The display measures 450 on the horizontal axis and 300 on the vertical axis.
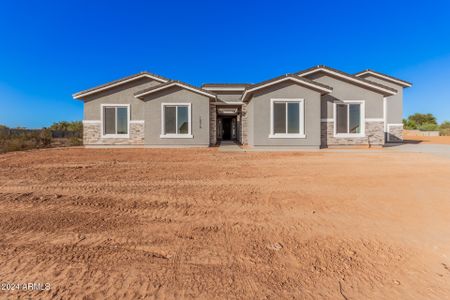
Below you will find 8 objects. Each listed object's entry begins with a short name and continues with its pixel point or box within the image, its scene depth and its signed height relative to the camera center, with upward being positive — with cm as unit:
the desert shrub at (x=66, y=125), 2916 +269
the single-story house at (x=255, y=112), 1377 +222
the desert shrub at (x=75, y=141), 2111 +53
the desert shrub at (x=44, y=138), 1939 +73
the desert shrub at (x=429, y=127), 3897 +337
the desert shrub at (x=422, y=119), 5034 +624
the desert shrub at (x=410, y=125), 4475 +431
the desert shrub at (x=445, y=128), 3342 +311
